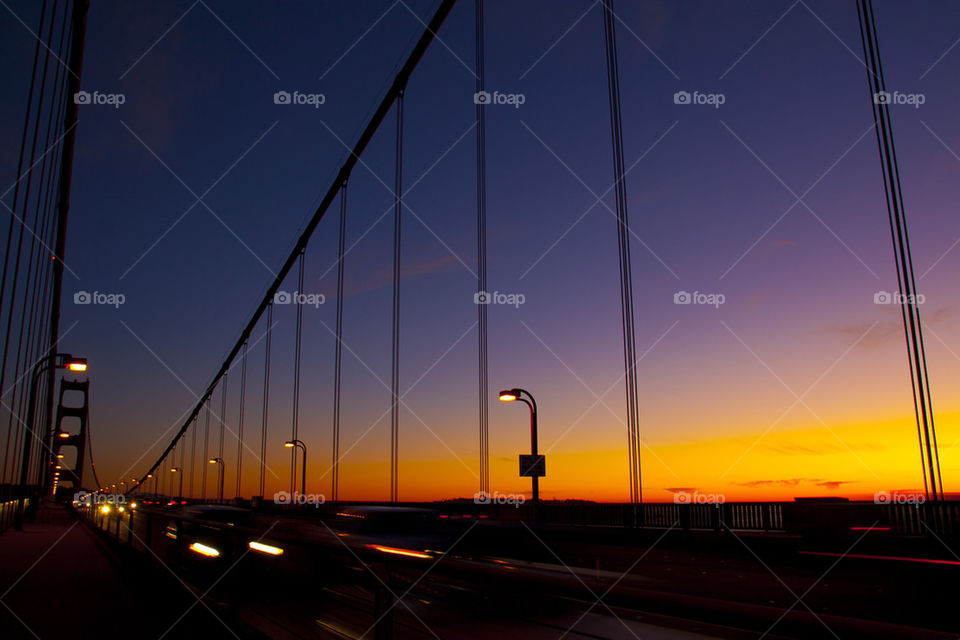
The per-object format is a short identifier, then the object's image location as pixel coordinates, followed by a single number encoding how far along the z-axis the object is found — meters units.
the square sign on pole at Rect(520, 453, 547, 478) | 15.55
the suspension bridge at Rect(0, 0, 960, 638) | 3.25
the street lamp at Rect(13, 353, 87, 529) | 18.31
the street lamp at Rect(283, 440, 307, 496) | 30.50
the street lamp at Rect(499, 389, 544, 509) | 15.58
